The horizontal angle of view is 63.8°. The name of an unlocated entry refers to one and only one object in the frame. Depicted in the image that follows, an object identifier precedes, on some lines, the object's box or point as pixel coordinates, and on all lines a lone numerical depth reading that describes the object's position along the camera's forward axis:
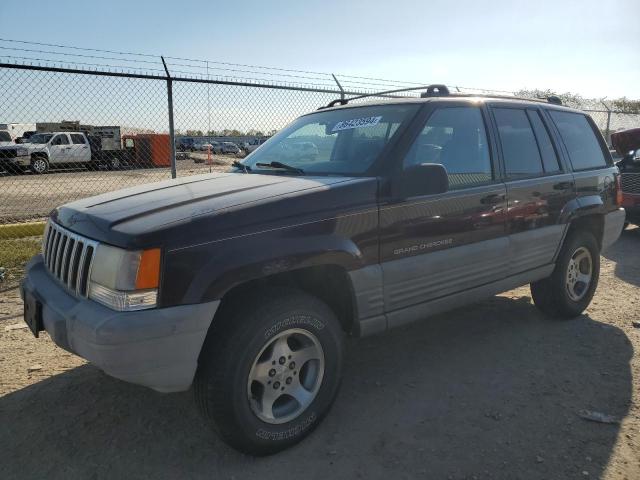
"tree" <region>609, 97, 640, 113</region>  28.66
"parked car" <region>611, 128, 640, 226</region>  7.98
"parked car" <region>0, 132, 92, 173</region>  20.20
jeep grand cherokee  2.31
